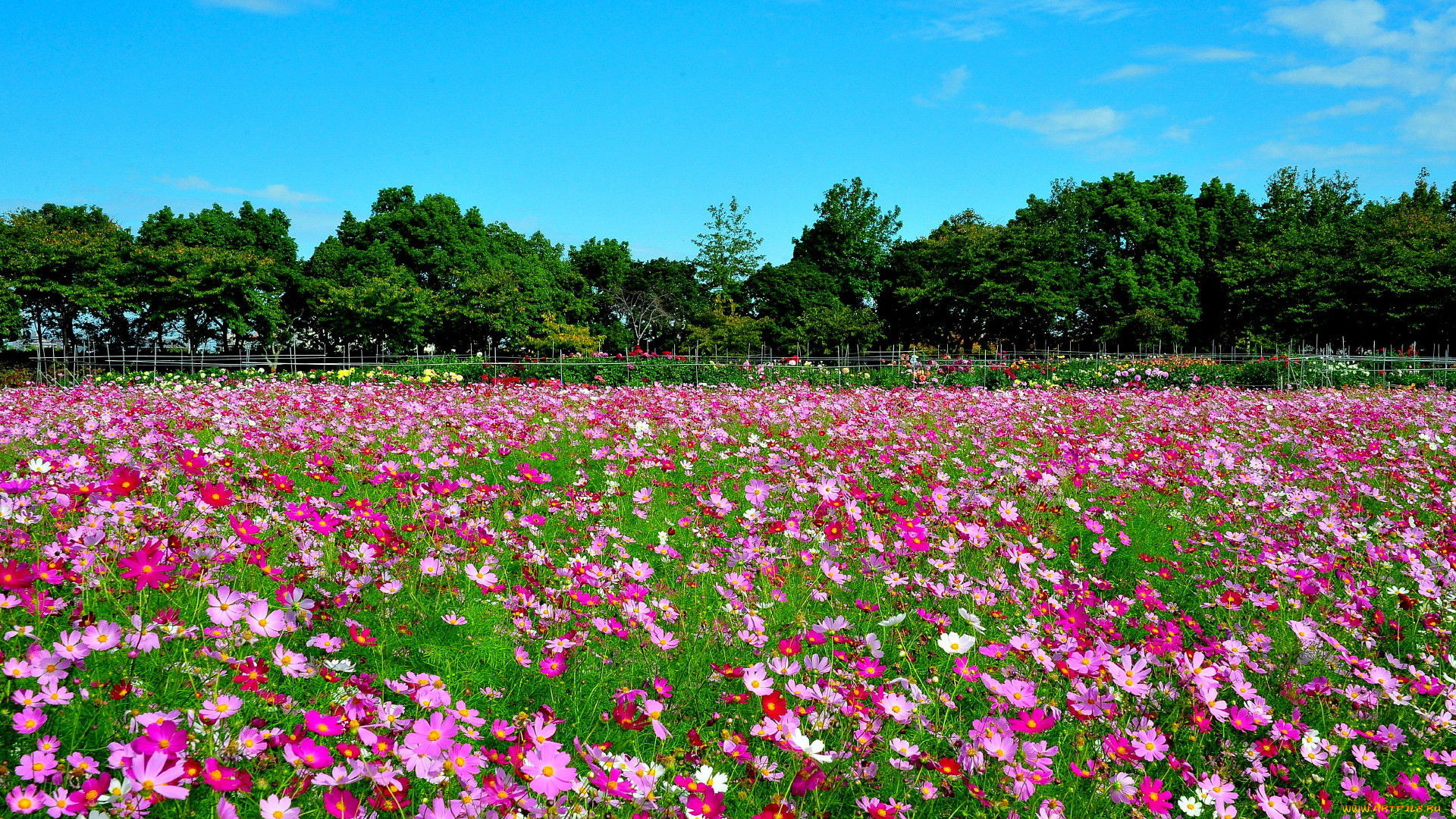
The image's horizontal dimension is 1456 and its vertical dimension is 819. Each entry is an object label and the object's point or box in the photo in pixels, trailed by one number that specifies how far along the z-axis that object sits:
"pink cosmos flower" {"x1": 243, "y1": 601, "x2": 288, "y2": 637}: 1.91
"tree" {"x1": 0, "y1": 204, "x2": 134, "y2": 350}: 26.02
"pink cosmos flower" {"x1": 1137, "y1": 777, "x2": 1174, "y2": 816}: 1.92
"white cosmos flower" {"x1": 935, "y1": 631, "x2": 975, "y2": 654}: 2.41
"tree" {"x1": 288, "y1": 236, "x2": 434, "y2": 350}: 30.23
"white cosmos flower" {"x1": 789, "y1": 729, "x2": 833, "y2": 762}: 1.71
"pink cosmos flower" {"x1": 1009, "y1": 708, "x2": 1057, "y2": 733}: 1.96
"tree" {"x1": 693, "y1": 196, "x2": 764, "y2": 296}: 44.34
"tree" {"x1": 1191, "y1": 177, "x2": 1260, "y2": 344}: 37.91
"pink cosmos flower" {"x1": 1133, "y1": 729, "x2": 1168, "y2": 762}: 2.07
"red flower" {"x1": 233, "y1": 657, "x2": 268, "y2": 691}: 1.81
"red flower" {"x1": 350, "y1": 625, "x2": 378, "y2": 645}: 2.24
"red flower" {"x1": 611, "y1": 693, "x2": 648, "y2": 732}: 1.97
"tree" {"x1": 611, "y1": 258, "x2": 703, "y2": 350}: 44.50
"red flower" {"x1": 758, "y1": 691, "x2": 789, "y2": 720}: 1.88
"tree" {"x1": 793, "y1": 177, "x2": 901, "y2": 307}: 42.19
